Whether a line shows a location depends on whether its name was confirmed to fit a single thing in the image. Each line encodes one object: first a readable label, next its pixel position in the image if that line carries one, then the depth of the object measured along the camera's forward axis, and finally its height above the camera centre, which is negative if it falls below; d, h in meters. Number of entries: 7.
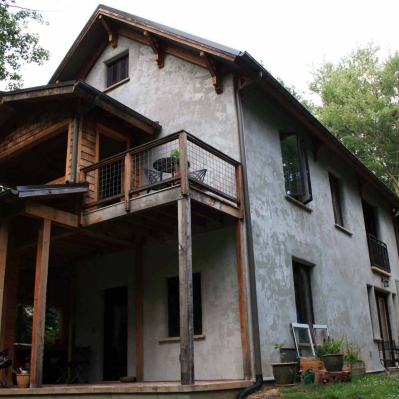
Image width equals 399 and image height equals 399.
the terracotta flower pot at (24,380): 8.16 -0.18
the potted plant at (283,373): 8.75 -0.26
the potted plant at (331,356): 9.09 +0.01
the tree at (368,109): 25.42 +12.12
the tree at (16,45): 17.73 +11.50
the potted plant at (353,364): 10.13 -0.19
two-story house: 8.84 +2.64
